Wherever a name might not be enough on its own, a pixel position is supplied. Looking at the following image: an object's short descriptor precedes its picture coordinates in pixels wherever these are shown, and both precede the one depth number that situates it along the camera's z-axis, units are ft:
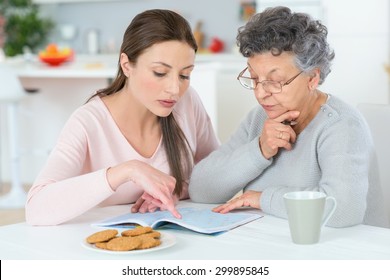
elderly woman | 9.05
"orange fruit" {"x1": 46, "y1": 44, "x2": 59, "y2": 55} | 23.27
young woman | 9.05
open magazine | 8.60
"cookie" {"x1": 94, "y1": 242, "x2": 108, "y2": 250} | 7.99
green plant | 33.21
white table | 7.96
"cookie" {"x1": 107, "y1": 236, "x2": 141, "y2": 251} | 7.92
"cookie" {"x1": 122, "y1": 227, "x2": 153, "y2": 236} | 8.19
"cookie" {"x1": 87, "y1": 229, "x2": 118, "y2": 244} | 8.06
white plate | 7.88
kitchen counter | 21.35
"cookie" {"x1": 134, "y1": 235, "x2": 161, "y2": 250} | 7.96
